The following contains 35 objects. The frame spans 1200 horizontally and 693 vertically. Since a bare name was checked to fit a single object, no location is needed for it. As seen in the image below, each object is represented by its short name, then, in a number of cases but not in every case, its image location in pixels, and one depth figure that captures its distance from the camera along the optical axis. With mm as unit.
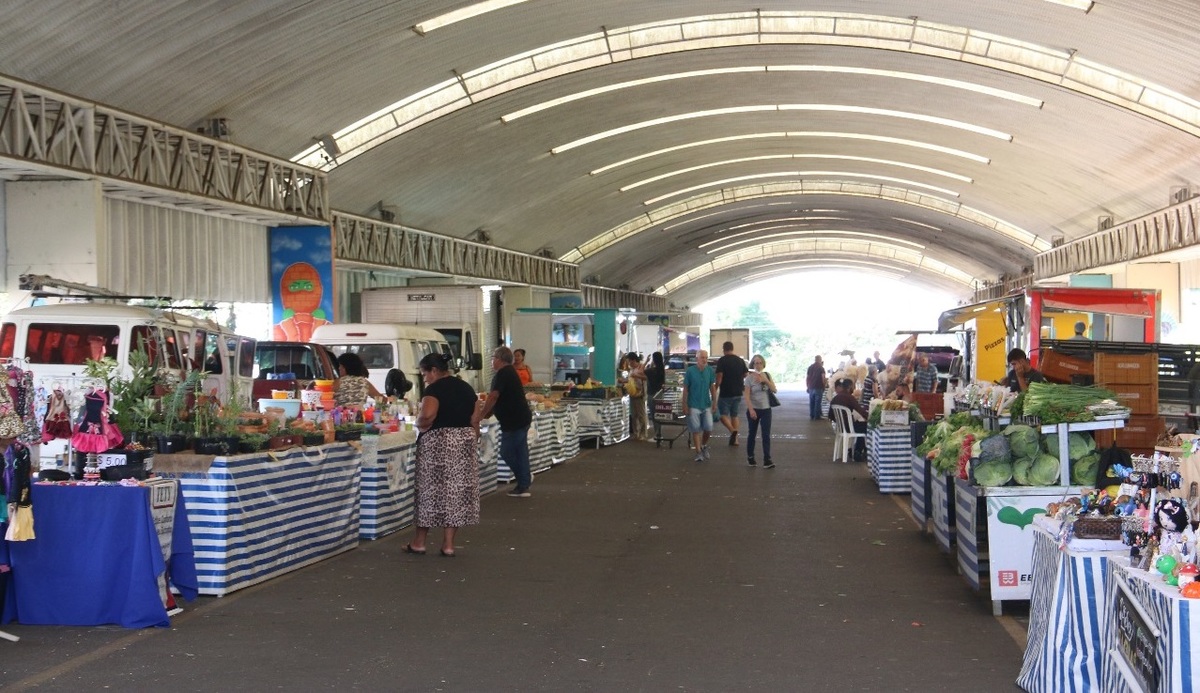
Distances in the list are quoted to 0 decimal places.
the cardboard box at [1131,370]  11445
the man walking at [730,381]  20797
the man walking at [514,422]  15266
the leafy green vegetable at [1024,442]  8445
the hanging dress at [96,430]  8055
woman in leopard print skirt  10672
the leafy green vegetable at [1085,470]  8367
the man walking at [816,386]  35281
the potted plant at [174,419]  8844
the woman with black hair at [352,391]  12734
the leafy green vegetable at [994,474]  8398
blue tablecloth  7777
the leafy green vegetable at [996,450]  8483
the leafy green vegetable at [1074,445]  8516
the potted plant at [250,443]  9227
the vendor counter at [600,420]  23734
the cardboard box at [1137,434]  10758
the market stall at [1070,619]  5848
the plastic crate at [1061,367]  13883
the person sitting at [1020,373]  13440
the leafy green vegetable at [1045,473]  8336
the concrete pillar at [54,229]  15641
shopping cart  24250
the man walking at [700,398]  20828
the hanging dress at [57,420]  8172
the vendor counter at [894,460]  15766
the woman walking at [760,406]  19422
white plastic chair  20531
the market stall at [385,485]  11703
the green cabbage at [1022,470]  8383
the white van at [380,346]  19578
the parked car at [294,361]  18078
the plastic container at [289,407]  11680
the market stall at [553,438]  18375
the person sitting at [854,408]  20484
